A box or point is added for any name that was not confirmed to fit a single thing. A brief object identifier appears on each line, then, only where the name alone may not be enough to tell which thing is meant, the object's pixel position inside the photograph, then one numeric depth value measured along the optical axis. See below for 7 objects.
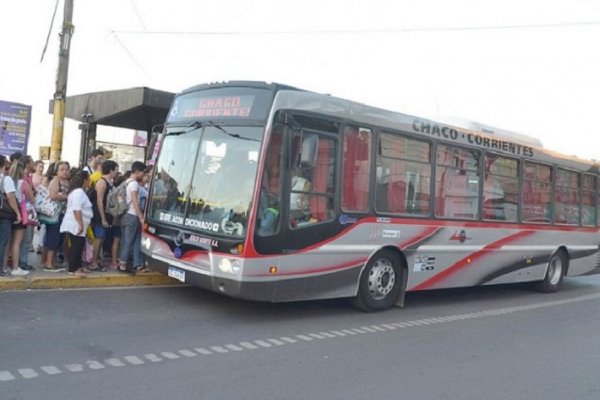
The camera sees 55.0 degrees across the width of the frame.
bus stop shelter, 12.53
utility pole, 11.07
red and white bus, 6.72
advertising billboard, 15.06
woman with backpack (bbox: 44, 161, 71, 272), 8.39
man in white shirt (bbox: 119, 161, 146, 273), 8.55
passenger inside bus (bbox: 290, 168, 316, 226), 6.84
